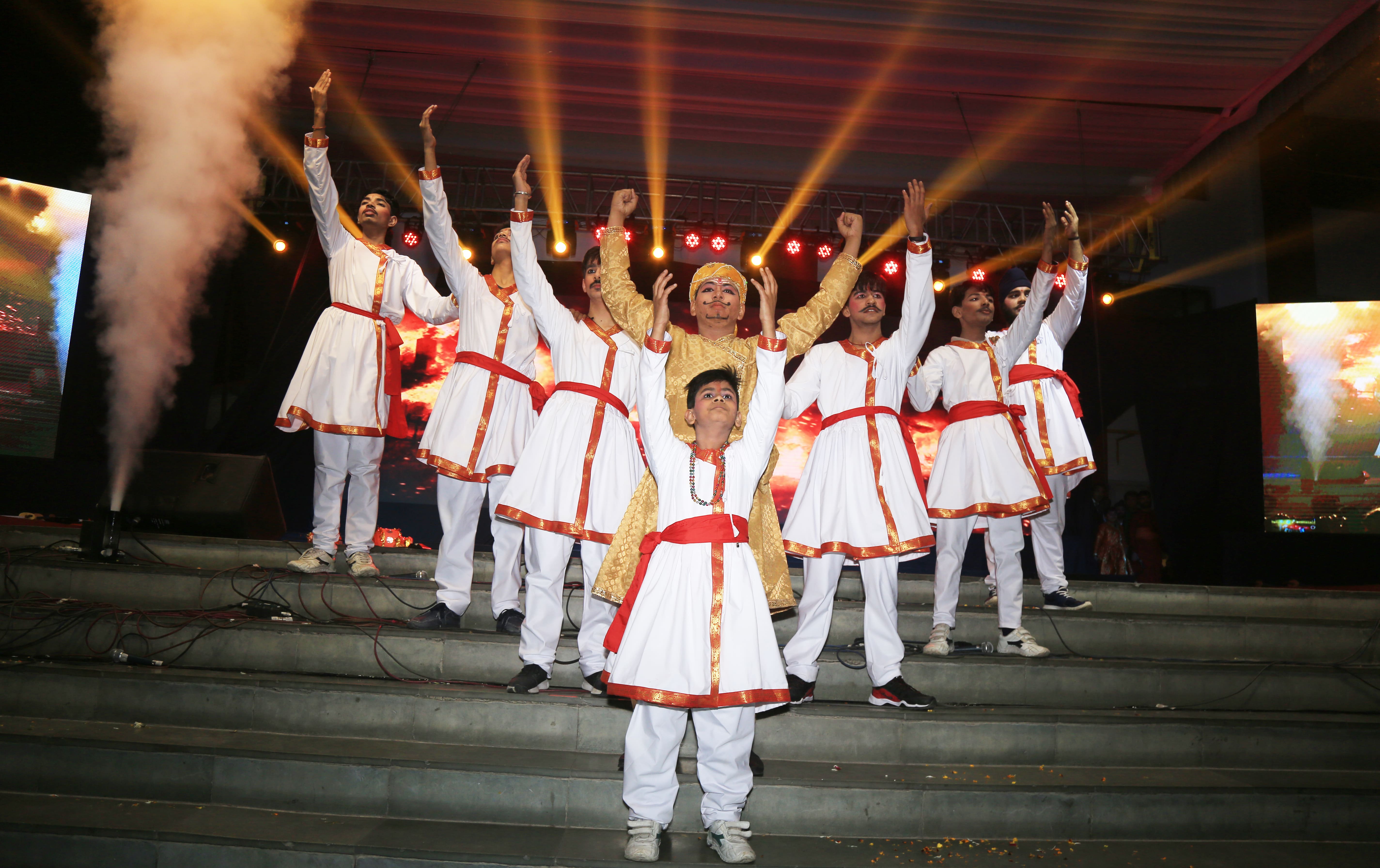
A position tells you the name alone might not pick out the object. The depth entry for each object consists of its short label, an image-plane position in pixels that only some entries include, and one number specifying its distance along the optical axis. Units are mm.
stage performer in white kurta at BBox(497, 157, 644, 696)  3551
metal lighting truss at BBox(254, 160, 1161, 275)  8789
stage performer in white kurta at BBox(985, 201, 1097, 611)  4613
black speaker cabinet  5383
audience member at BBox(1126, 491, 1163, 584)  8086
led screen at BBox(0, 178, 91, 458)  7102
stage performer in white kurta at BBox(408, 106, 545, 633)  4020
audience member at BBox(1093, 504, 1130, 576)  8477
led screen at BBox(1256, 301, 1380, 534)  7789
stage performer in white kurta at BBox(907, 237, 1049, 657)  4062
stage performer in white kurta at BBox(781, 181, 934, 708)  3562
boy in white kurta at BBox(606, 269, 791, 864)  2660
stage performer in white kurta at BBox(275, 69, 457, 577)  4410
